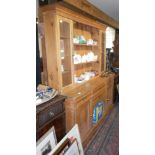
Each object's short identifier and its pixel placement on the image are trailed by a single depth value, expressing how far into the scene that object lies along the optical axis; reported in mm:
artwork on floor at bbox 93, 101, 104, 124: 2795
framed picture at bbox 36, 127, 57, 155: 1549
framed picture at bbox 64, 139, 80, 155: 1683
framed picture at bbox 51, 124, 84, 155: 1584
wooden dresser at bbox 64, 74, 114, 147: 2141
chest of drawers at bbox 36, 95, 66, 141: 1628
